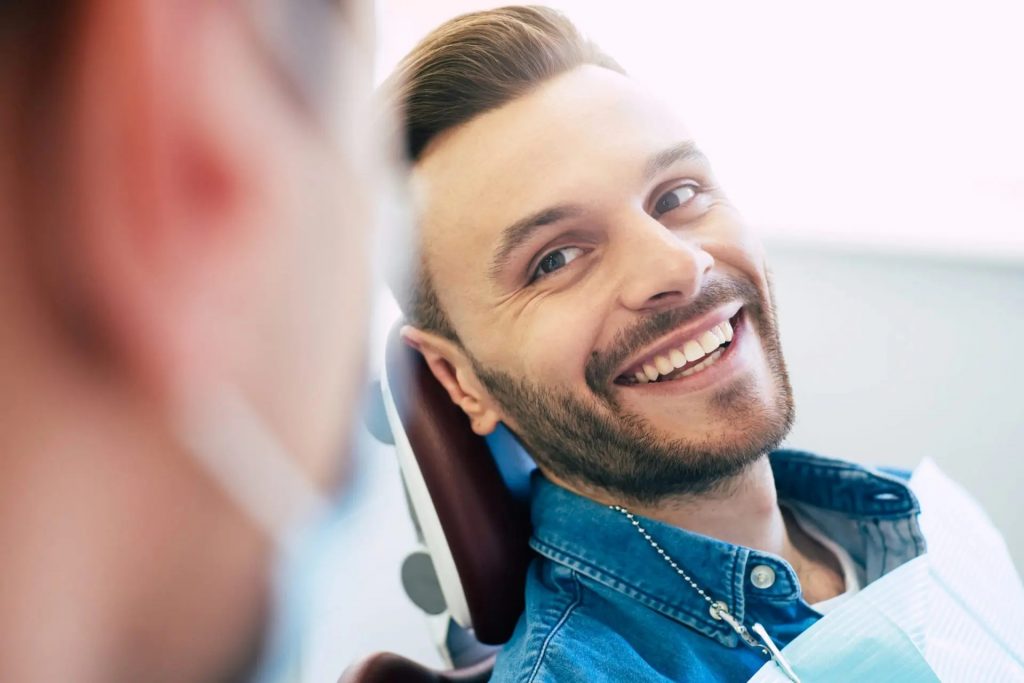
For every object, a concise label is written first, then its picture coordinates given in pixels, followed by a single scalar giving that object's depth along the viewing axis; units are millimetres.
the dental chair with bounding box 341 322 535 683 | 850
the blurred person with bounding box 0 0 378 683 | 250
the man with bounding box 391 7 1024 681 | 788
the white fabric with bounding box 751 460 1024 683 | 723
